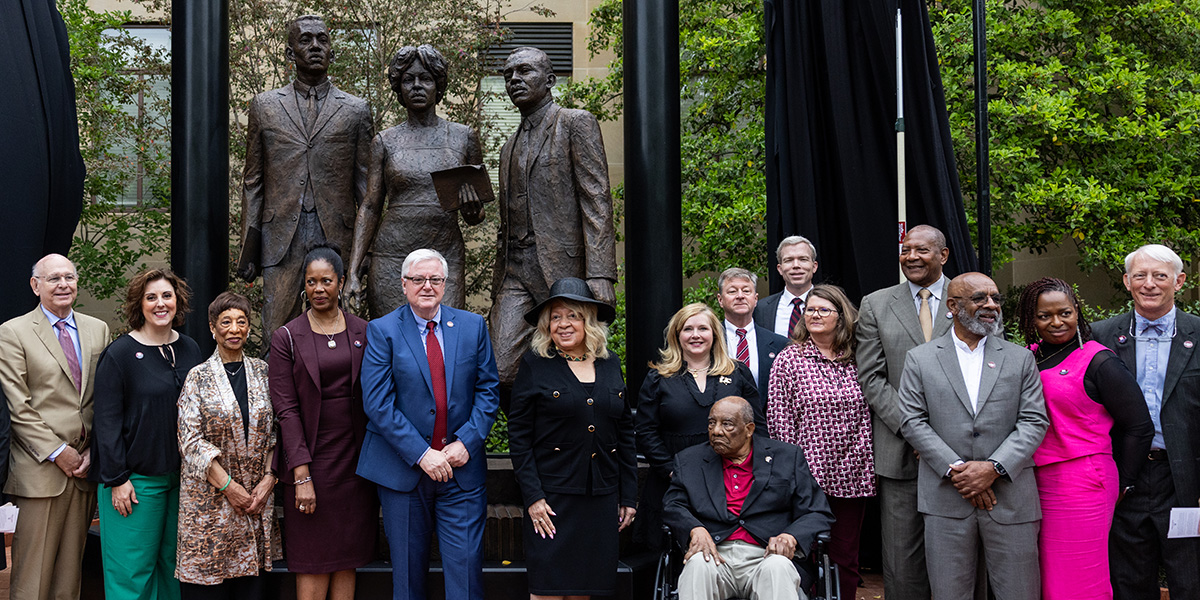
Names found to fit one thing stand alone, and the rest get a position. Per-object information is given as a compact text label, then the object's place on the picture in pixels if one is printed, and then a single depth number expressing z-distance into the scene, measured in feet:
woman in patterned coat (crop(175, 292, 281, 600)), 15.06
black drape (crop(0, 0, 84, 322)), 18.21
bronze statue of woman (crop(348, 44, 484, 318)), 19.16
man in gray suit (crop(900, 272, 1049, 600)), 14.65
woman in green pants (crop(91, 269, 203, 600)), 15.26
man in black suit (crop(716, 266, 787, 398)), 17.29
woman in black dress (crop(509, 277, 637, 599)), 14.78
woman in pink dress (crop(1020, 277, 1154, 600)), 14.74
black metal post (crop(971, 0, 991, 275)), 18.94
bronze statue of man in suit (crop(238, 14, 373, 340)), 19.42
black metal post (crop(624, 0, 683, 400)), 19.99
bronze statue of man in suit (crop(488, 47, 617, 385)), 18.90
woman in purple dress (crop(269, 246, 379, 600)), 15.37
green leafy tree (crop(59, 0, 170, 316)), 38.45
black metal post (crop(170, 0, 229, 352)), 19.79
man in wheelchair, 14.01
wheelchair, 13.93
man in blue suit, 15.06
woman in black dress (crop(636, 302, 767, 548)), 15.65
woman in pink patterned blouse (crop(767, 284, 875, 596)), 15.99
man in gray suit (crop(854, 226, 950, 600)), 15.87
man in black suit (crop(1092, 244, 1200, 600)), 15.14
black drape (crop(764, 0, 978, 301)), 19.36
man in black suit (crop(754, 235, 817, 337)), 18.22
